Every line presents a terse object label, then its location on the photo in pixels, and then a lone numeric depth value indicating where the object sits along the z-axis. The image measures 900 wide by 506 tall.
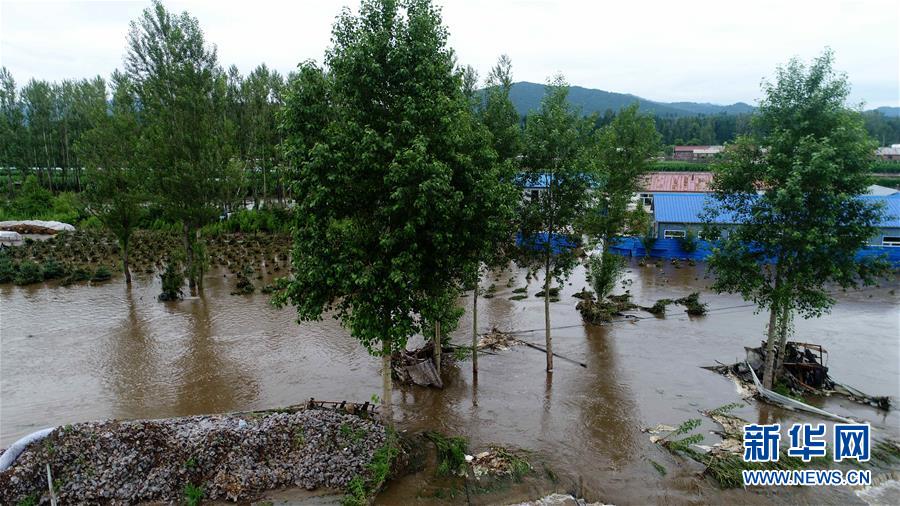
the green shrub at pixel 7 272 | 29.72
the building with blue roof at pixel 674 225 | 37.66
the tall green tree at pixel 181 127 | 25.53
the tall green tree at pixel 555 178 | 16.38
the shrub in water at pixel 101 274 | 30.38
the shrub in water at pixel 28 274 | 29.32
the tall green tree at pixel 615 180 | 17.27
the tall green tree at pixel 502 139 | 15.34
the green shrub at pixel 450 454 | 11.57
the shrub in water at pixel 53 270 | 30.52
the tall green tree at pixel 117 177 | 26.91
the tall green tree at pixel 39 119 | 61.16
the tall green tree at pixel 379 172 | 10.78
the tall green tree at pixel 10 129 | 60.44
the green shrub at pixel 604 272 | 24.56
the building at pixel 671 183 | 51.29
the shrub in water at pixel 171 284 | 26.69
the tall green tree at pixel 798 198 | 14.23
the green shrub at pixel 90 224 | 45.24
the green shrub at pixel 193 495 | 10.43
